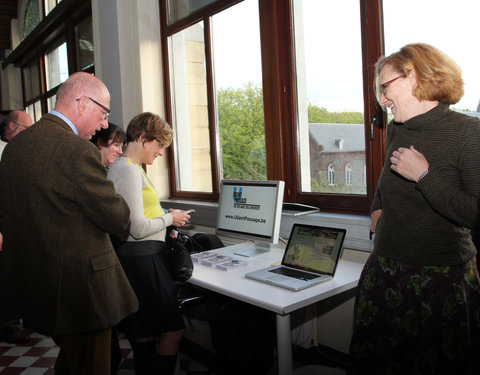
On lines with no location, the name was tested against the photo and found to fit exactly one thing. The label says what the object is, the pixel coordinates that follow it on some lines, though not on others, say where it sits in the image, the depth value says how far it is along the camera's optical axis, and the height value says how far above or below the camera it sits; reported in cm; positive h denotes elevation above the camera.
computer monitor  221 -22
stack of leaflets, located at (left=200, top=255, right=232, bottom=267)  221 -46
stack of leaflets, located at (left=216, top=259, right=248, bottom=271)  213 -47
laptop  184 -42
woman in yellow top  183 -35
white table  164 -49
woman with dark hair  259 +22
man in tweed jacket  136 -19
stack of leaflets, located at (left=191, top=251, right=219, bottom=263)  232 -46
